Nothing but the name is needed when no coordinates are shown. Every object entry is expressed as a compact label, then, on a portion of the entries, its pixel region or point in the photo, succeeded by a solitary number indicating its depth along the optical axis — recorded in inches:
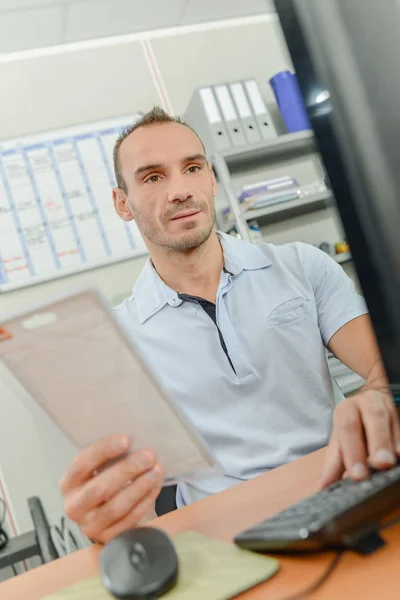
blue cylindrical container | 87.8
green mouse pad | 16.1
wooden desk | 14.6
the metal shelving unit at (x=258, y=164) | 81.7
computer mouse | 16.1
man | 40.1
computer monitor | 13.7
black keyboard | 15.5
